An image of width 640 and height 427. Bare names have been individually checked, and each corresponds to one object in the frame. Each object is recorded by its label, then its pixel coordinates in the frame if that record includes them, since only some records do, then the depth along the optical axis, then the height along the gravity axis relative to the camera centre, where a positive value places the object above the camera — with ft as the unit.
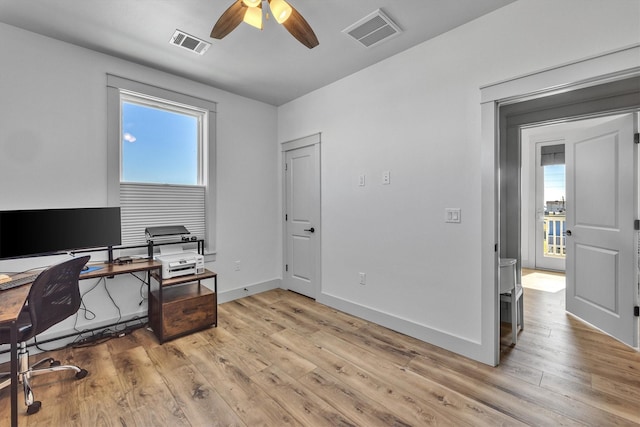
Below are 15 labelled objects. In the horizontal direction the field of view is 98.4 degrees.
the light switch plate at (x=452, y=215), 7.71 -0.10
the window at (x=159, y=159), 9.34 +2.02
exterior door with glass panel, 16.60 +0.44
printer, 8.72 -1.68
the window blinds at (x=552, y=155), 16.49 +3.42
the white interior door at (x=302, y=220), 12.01 -0.35
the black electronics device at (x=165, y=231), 9.29 -0.64
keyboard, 6.06 -1.59
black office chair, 5.44 -2.08
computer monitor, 6.75 -0.47
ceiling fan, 5.50 +4.04
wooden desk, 4.66 -1.74
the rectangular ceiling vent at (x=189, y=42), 7.88 +5.07
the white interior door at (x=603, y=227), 8.15 -0.53
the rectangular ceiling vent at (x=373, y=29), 7.19 +5.06
